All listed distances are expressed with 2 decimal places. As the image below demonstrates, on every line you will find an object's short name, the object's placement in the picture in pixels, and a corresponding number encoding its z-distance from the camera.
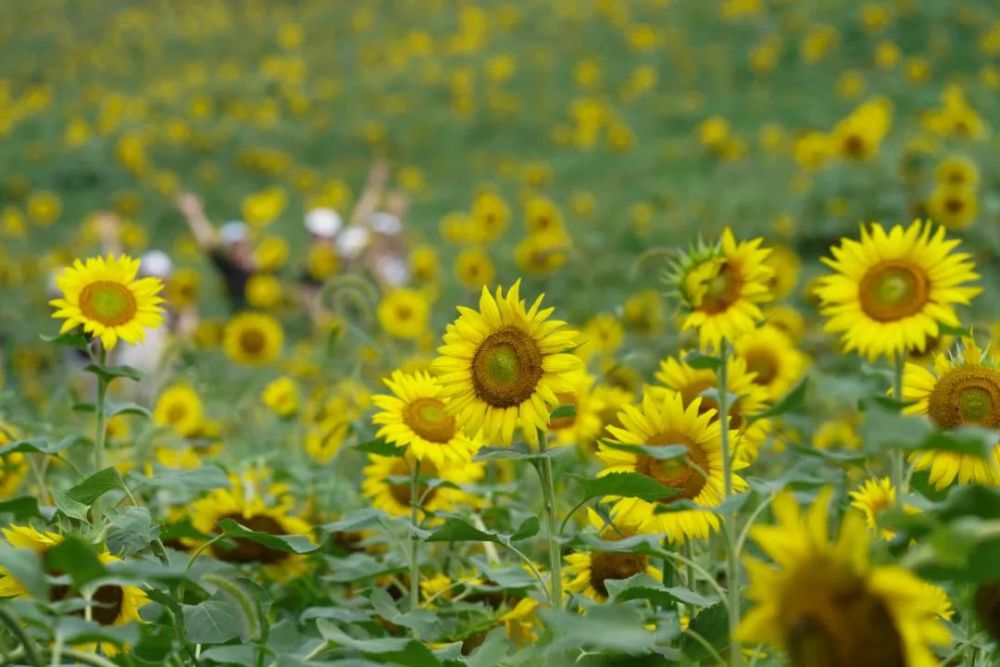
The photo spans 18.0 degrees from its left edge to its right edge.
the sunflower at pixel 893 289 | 3.48
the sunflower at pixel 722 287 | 3.56
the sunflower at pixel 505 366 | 3.51
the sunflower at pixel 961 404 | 3.51
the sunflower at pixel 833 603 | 2.94
